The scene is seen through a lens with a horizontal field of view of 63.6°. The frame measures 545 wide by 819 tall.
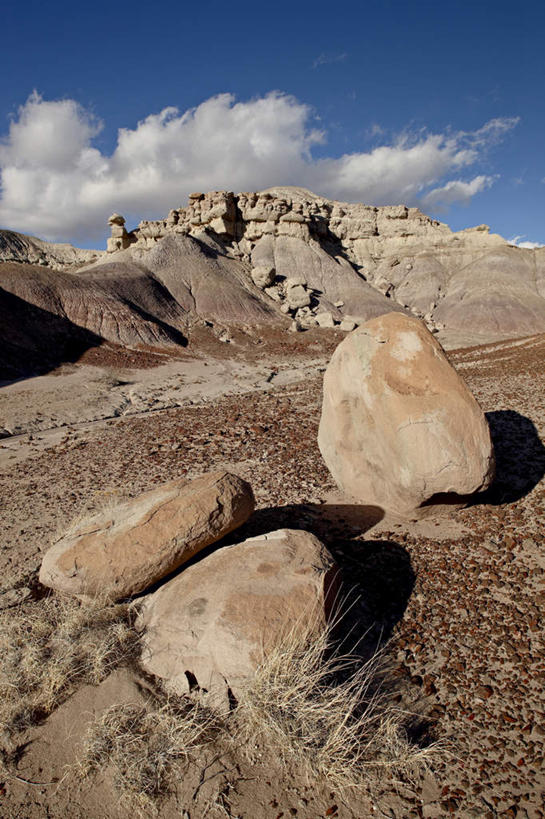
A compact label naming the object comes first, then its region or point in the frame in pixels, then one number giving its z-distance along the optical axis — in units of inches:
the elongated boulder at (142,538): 170.6
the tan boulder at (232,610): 136.2
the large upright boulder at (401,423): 217.6
